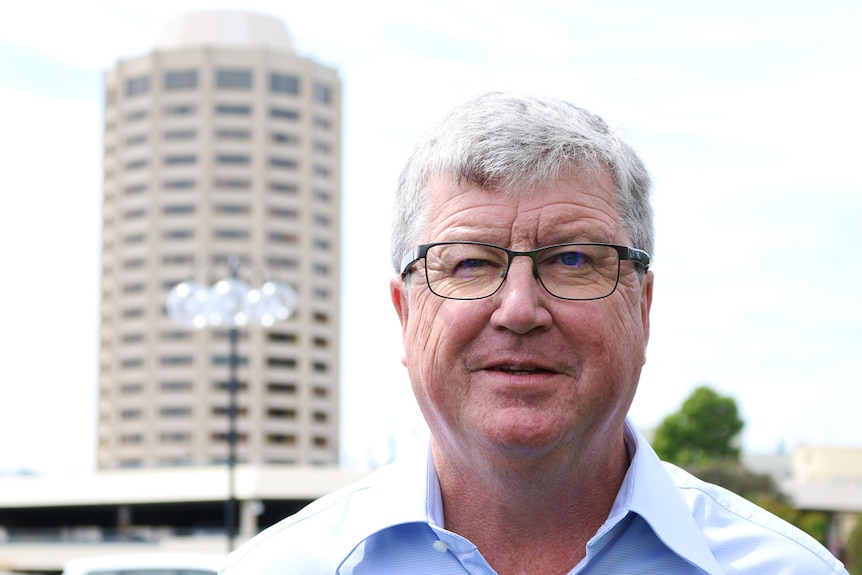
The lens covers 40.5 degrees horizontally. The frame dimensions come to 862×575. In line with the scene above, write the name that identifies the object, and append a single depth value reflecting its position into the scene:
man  1.87
